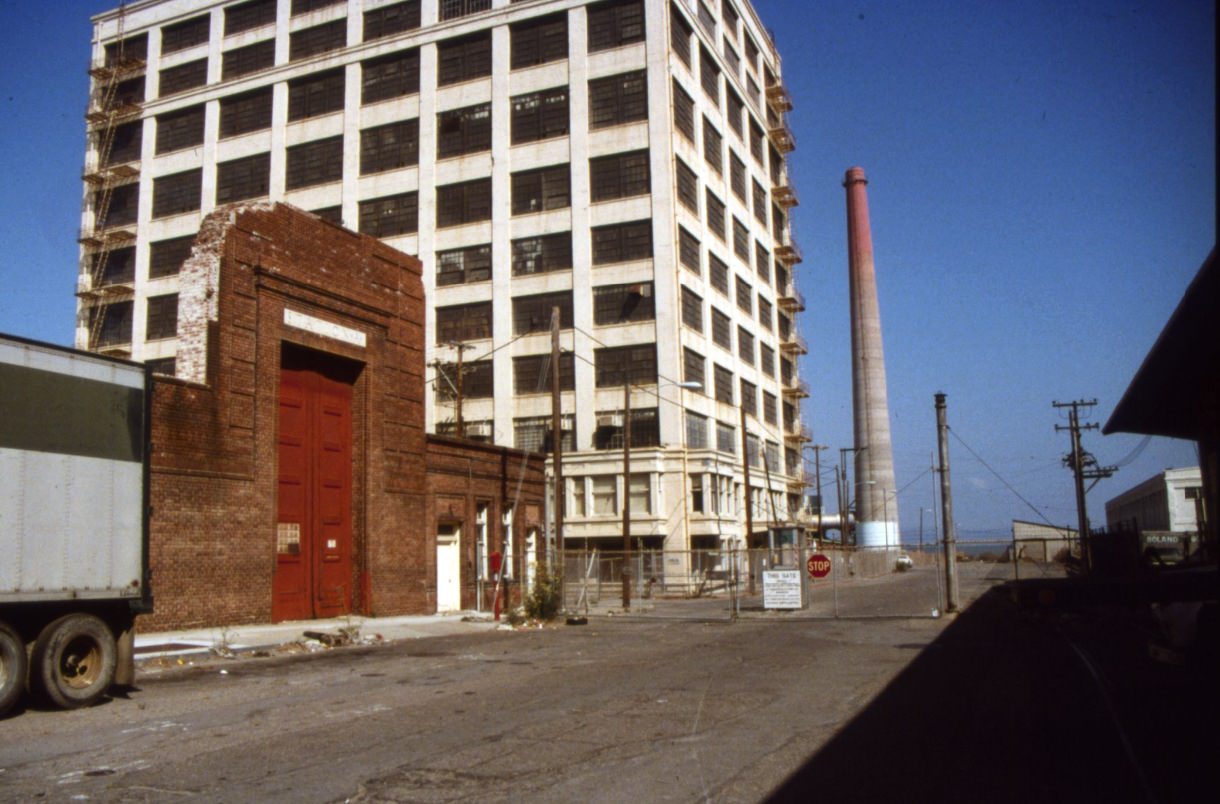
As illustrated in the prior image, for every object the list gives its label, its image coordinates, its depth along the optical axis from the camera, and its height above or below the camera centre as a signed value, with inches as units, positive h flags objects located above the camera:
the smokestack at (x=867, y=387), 3075.8 +416.8
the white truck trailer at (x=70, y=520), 451.8 +10.9
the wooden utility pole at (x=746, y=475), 1948.1 +101.2
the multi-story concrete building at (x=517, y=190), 2079.2 +760.3
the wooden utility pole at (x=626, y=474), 1547.7 +83.9
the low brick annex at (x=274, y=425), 831.1 +103.3
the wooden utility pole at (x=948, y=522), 1078.4 +1.0
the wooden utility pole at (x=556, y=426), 1191.6 +126.3
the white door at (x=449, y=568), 1192.2 -38.5
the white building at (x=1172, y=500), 1959.9 +36.8
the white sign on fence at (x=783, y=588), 1232.2 -71.9
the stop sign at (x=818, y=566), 1205.7 -46.3
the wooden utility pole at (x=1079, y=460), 2657.5 +162.0
